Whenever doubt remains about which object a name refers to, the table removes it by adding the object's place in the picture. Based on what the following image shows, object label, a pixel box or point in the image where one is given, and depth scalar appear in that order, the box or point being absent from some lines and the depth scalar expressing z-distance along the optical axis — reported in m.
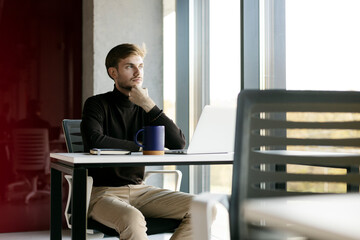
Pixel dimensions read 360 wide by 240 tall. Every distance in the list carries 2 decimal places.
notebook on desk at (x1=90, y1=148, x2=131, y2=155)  2.23
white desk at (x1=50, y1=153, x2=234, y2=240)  2.03
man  2.30
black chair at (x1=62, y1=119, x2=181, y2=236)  2.28
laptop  2.28
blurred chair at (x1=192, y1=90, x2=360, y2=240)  1.17
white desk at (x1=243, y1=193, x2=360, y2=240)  0.75
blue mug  2.29
